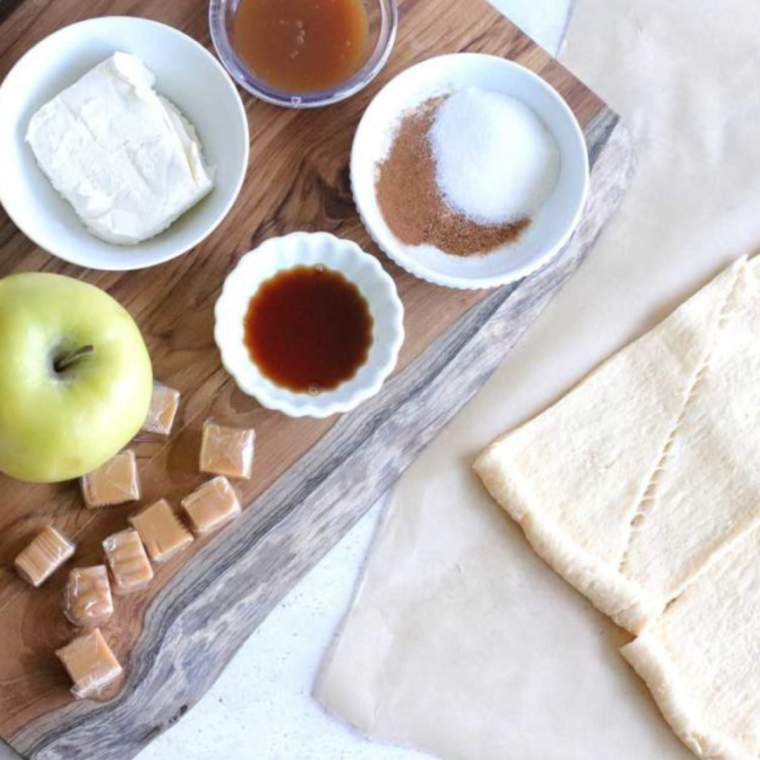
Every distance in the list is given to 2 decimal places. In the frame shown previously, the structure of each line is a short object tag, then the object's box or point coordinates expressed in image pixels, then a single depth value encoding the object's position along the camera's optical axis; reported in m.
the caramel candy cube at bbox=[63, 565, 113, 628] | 1.17
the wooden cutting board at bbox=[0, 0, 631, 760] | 1.19
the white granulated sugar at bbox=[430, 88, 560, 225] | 1.26
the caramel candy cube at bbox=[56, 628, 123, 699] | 1.16
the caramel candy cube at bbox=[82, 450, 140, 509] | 1.19
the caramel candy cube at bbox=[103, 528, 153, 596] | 1.18
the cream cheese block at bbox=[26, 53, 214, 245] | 1.17
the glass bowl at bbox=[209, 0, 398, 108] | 1.25
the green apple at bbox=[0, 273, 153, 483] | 1.04
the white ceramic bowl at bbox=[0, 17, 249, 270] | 1.18
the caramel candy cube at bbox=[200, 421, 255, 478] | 1.21
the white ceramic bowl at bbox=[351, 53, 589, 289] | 1.24
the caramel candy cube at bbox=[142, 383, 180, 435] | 1.21
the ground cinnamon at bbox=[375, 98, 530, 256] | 1.26
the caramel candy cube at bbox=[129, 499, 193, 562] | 1.19
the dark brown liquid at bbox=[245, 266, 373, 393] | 1.22
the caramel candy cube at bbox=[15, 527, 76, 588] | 1.17
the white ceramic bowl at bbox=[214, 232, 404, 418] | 1.19
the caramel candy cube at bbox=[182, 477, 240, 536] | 1.20
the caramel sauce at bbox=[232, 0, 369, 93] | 1.26
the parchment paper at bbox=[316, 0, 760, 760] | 1.31
